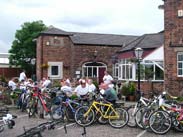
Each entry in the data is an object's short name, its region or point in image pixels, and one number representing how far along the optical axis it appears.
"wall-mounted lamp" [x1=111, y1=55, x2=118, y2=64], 23.06
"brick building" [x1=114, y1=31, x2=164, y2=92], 17.76
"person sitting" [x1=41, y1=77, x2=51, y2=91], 12.45
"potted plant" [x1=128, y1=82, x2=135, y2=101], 16.18
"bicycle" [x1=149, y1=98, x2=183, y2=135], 7.62
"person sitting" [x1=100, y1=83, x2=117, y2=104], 9.06
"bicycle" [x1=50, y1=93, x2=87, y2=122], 9.05
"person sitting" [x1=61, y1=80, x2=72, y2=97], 9.62
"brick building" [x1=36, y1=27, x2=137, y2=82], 23.42
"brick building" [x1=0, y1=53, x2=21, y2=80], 33.13
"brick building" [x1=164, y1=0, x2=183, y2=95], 14.80
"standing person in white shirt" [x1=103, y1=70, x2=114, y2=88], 12.94
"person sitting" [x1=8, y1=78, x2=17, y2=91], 13.26
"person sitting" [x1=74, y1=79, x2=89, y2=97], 9.69
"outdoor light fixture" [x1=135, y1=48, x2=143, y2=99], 12.70
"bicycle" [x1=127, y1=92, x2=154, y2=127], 8.44
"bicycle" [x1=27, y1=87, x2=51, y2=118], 9.75
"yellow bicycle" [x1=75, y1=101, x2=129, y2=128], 8.51
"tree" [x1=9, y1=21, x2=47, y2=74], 34.76
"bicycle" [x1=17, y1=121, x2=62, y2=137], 5.53
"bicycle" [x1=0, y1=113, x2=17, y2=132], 7.09
